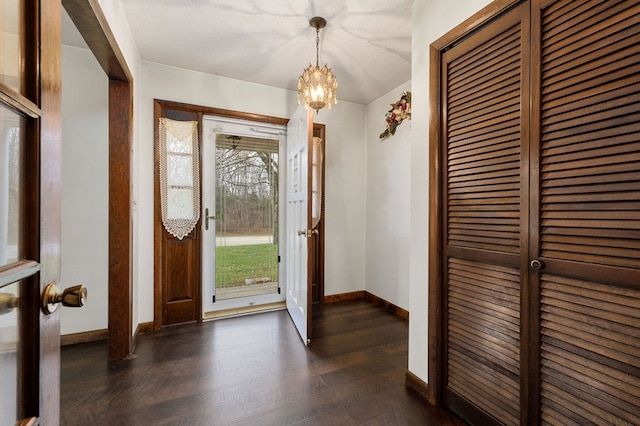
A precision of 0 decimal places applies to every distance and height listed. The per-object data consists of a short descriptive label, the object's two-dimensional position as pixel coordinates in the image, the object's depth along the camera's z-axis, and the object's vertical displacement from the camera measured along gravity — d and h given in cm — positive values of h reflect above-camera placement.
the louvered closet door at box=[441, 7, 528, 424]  131 -3
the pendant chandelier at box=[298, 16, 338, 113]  205 +90
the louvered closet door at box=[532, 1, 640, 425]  97 +1
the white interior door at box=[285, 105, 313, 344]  243 -7
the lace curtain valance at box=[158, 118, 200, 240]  276 +34
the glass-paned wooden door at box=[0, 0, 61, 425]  56 +1
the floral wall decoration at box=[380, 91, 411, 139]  292 +102
